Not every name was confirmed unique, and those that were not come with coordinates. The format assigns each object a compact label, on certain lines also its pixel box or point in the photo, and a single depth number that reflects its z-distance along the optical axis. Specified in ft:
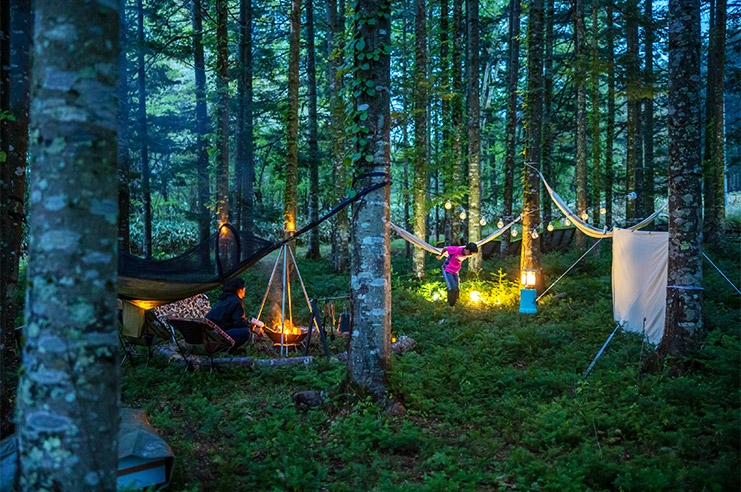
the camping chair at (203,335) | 17.16
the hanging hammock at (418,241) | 27.80
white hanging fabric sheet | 21.20
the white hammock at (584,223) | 24.52
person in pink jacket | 28.68
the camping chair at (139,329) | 18.78
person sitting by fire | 20.18
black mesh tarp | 18.25
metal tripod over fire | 21.26
